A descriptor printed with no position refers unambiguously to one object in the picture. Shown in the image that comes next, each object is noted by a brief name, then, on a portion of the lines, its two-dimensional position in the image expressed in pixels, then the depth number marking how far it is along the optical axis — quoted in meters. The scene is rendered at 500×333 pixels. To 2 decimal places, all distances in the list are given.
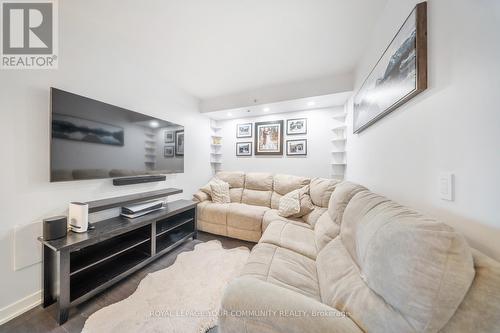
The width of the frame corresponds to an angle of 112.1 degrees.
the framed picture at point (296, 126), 3.18
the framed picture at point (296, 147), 3.18
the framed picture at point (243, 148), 3.58
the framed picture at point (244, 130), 3.59
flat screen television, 1.43
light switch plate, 0.75
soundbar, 1.91
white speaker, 1.44
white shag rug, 1.20
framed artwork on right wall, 0.89
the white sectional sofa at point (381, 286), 0.50
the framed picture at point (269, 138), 3.35
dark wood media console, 1.25
